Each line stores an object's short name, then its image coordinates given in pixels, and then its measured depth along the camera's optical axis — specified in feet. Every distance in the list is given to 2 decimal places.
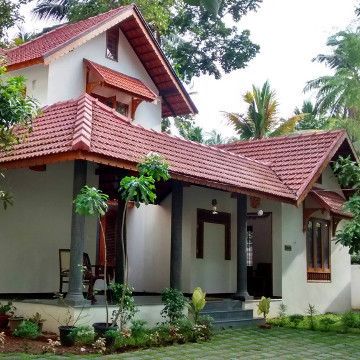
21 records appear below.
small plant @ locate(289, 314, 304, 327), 42.24
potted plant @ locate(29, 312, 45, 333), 31.09
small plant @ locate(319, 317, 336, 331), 40.93
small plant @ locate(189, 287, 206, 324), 35.32
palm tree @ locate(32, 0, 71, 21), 92.99
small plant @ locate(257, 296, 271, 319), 42.11
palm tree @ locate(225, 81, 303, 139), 94.73
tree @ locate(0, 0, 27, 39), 47.32
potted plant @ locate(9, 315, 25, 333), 31.29
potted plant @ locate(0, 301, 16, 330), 32.53
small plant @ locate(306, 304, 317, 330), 41.47
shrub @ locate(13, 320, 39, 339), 29.55
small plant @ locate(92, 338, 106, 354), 27.32
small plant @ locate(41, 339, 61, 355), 26.50
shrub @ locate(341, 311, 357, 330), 41.06
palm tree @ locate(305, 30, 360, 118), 80.69
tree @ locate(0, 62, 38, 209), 28.55
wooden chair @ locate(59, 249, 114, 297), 33.86
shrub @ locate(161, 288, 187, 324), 35.04
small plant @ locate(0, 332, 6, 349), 26.95
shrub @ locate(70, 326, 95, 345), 28.30
